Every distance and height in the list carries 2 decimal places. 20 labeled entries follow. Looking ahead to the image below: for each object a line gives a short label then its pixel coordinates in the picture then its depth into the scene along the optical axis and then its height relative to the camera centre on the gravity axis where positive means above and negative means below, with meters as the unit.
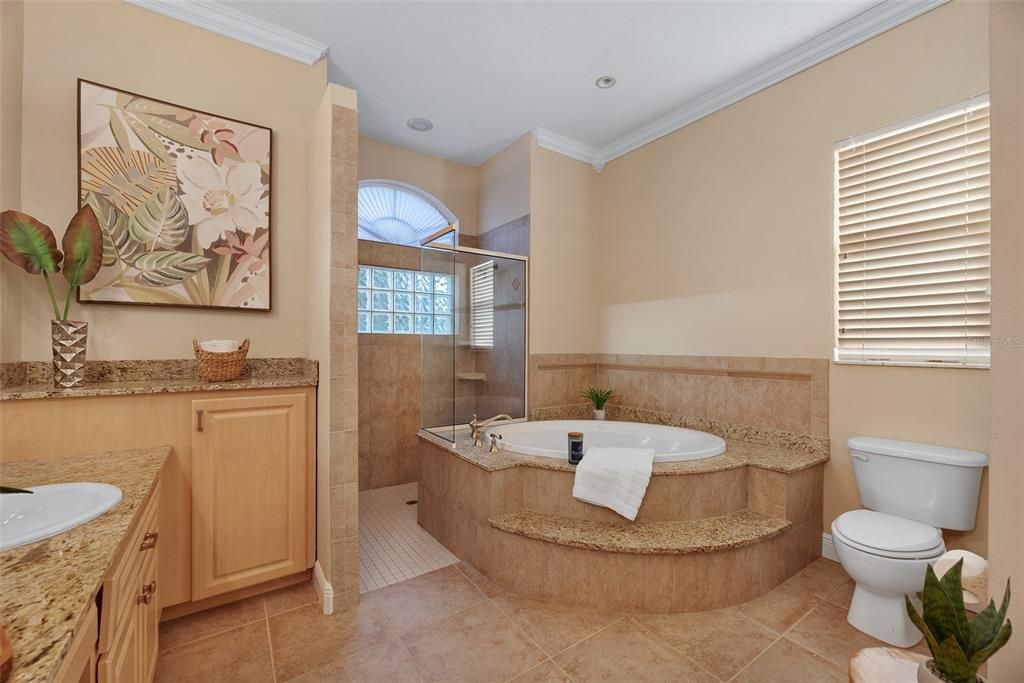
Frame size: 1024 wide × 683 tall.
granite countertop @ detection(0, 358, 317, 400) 1.65 -0.19
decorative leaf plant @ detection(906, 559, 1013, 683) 0.70 -0.47
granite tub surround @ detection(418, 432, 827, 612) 2.00 -0.90
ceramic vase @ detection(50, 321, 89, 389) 1.76 -0.05
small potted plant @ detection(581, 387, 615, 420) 3.48 -0.44
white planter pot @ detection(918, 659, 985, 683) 0.74 -0.56
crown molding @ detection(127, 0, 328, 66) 2.12 +1.58
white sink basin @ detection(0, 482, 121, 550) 1.01 -0.41
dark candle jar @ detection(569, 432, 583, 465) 2.35 -0.56
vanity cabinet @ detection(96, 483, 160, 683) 0.90 -0.65
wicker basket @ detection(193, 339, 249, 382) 2.00 -0.11
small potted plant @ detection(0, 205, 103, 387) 1.65 +0.32
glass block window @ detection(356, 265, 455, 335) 3.53 +0.32
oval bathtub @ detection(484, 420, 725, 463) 2.90 -0.64
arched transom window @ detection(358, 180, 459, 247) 3.72 +1.13
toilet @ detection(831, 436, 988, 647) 1.76 -0.77
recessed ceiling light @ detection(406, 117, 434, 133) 3.33 +1.65
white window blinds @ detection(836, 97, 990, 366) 1.99 +0.50
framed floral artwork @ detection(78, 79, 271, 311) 1.97 +0.66
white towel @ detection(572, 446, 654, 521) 2.17 -0.68
